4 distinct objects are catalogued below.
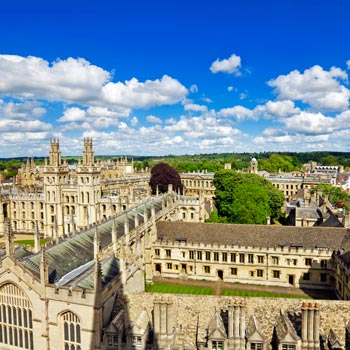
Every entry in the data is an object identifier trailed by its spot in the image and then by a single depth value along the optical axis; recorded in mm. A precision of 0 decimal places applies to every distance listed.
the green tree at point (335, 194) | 74712
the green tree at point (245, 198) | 59094
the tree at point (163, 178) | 99594
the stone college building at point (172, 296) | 18672
